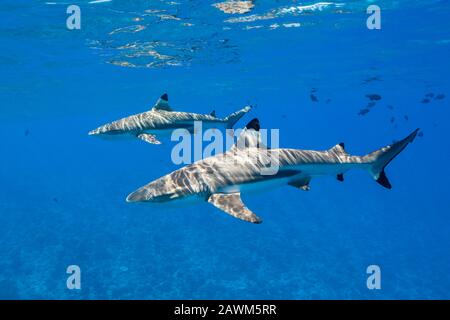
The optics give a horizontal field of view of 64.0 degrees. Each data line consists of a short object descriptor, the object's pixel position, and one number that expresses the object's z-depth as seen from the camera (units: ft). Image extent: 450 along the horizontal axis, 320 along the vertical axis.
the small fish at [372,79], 130.82
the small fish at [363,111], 85.98
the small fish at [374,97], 75.54
